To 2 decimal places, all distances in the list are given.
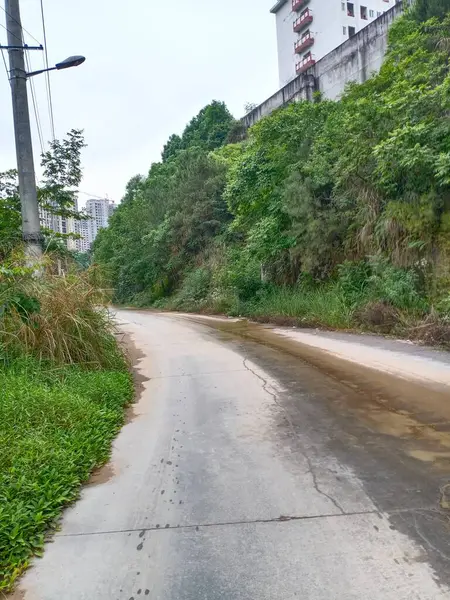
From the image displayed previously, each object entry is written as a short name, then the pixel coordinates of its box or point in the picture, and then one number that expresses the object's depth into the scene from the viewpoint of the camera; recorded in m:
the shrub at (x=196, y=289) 25.22
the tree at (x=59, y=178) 11.92
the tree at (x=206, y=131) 38.25
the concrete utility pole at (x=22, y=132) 7.18
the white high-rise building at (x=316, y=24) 36.00
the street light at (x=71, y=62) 6.95
